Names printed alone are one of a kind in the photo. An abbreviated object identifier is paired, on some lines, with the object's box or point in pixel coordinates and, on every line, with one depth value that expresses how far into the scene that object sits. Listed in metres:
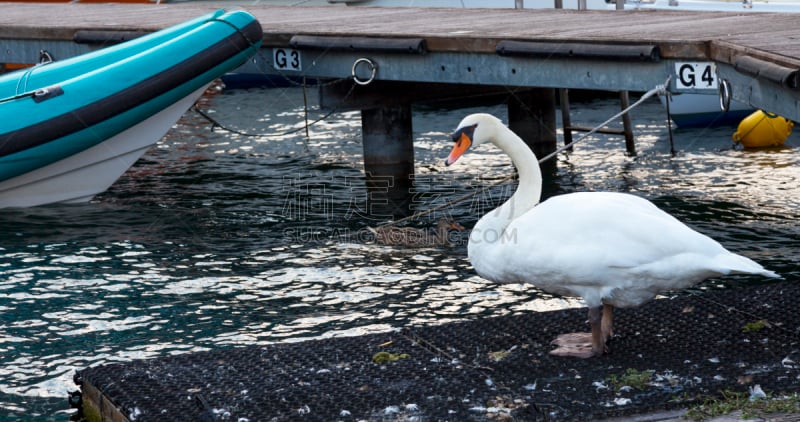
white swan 4.87
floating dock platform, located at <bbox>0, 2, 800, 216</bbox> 8.16
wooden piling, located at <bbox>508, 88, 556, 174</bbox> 13.18
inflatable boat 9.98
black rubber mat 4.52
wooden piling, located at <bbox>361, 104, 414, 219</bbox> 11.45
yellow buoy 12.93
